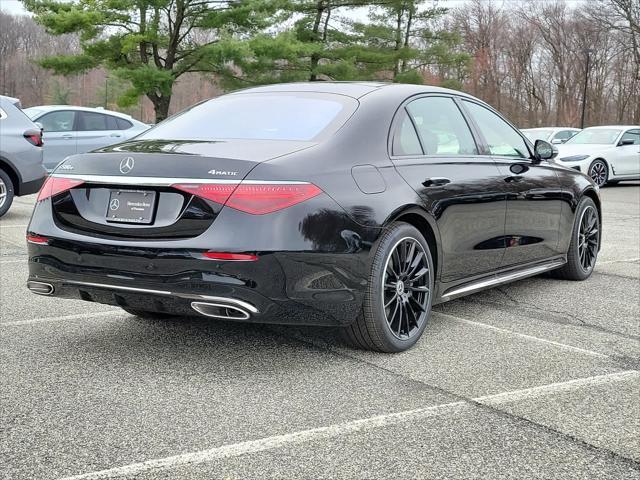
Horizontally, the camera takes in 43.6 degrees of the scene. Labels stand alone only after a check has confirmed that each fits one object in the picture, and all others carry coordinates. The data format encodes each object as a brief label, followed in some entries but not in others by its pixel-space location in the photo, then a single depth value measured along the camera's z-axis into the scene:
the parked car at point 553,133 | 23.53
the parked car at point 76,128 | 15.30
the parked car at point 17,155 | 10.03
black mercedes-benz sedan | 3.62
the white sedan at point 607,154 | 18.73
